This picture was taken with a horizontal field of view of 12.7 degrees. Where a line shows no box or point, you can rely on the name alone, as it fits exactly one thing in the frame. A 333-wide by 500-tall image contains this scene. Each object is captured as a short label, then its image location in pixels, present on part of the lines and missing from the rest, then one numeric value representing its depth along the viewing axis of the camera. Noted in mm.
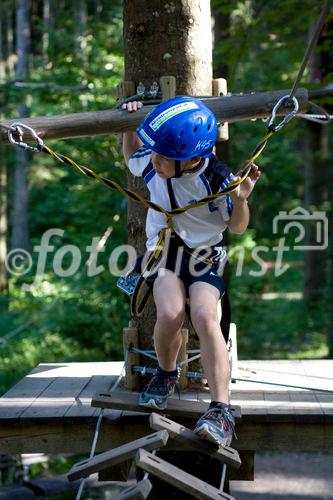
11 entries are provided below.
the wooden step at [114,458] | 6098
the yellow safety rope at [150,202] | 7161
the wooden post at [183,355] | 8203
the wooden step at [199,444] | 6448
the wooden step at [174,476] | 5819
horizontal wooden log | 8257
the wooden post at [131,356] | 8497
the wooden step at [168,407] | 7119
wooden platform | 7520
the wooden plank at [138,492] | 5537
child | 6864
